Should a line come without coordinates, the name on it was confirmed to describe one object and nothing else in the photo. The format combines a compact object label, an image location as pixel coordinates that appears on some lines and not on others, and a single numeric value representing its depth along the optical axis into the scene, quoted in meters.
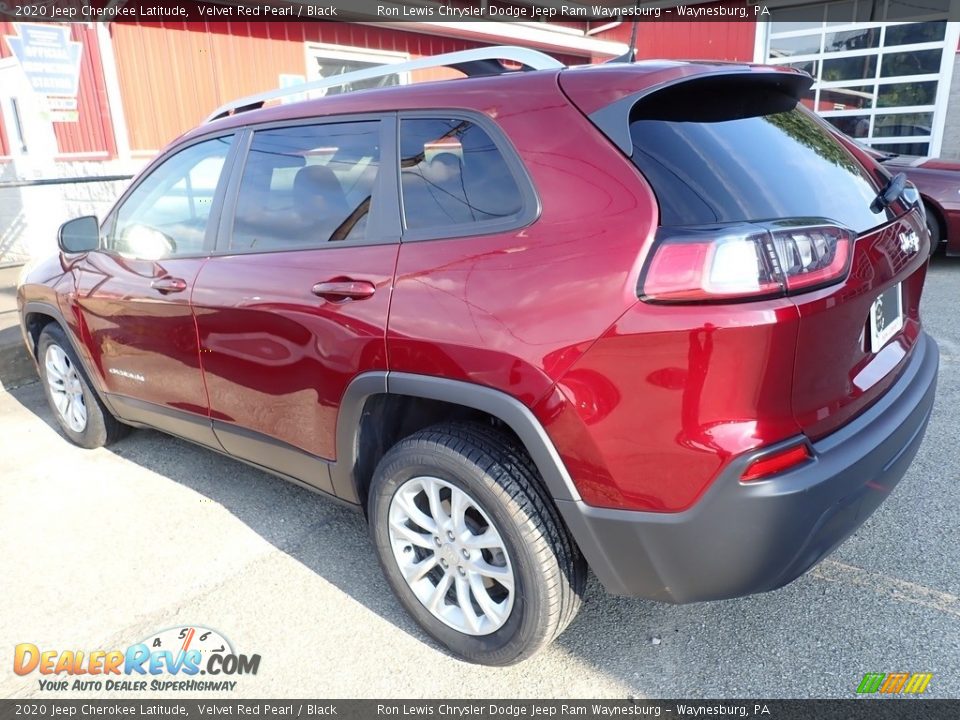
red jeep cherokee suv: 1.67
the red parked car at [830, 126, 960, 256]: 6.74
